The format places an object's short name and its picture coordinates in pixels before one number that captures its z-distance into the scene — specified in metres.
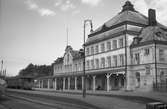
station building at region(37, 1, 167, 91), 38.69
